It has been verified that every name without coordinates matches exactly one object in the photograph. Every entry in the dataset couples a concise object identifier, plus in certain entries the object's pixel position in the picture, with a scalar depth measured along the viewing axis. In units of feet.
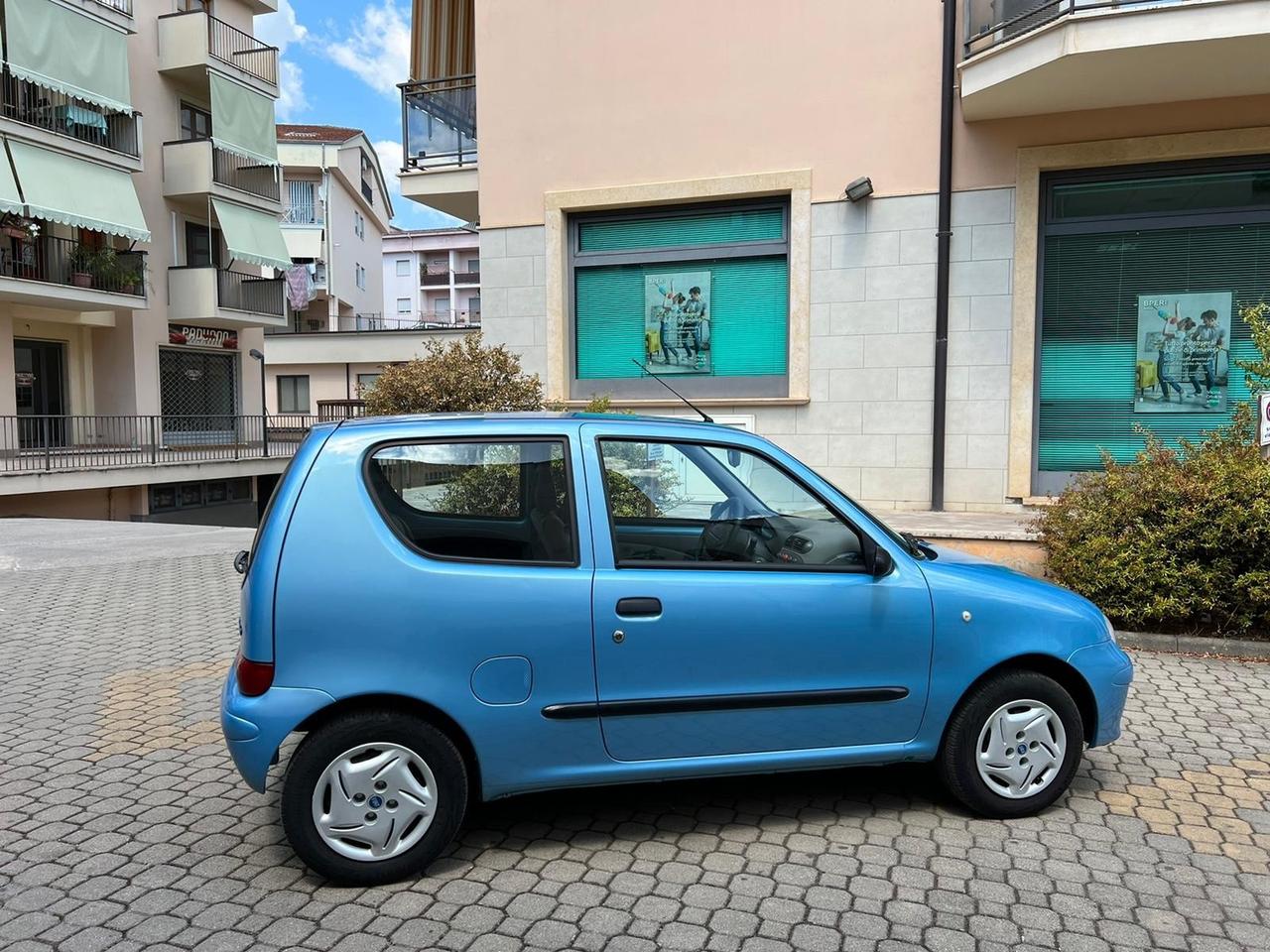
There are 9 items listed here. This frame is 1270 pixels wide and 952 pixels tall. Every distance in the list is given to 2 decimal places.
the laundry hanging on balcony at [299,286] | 153.28
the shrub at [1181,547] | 20.59
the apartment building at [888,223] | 31.07
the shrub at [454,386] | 31.07
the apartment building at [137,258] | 70.03
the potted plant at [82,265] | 74.38
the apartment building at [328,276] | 139.64
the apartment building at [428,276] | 251.60
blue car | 10.64
